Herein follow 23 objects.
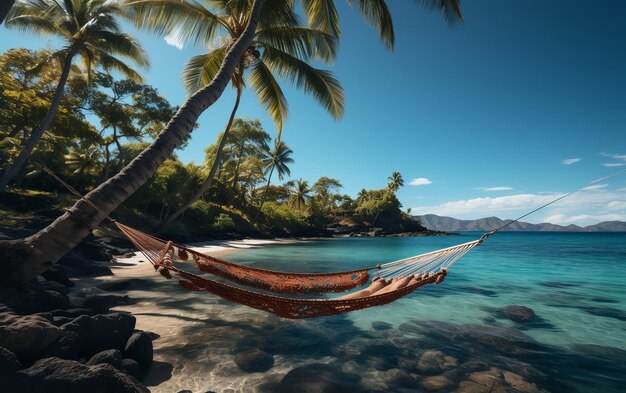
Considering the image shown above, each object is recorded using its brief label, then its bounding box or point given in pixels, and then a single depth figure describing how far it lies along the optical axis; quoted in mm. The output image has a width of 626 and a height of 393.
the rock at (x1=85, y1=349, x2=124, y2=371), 2268
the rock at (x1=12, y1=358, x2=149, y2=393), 1739
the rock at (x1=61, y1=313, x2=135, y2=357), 2559
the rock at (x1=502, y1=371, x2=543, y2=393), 2834
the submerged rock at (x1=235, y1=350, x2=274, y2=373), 2900
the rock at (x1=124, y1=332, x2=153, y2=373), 2641
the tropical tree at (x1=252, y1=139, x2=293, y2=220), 27703
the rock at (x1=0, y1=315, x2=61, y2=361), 2006
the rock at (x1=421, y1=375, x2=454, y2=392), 2762
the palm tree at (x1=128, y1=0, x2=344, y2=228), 5293
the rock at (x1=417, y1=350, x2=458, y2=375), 3121
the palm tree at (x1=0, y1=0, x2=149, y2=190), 8898
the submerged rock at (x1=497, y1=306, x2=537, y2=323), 5141
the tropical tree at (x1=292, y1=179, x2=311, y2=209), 33906
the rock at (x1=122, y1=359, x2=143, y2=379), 2412
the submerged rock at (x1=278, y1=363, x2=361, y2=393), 2568
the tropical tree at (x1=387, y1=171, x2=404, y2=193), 44750
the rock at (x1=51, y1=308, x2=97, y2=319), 3027
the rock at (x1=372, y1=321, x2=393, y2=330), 4450
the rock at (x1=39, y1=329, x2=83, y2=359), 2176
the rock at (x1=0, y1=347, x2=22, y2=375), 1743
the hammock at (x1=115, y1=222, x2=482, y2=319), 2486
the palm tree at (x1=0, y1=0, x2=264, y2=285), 2432
